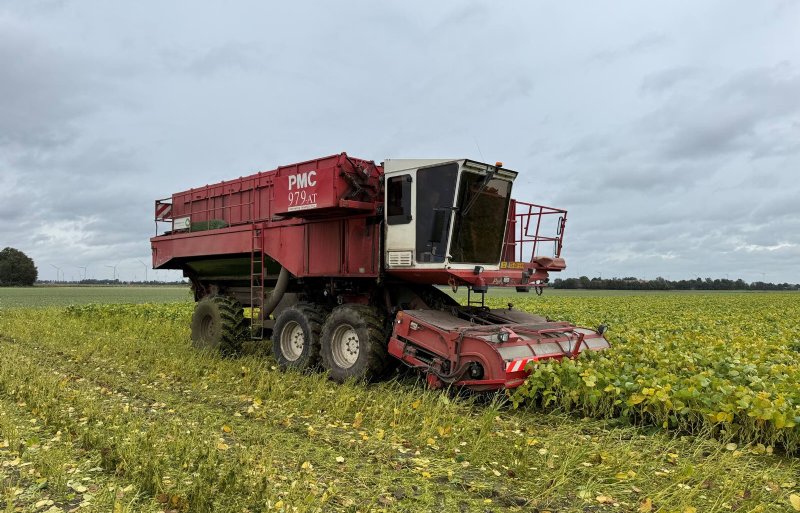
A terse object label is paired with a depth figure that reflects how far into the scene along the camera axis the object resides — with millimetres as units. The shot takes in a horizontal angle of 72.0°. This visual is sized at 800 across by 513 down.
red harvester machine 6992
